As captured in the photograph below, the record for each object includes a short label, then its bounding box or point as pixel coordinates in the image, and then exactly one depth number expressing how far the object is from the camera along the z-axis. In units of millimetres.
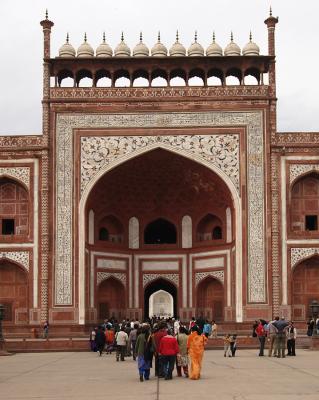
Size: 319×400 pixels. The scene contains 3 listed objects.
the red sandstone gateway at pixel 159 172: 25641
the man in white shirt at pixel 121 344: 17688
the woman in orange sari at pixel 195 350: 12445
